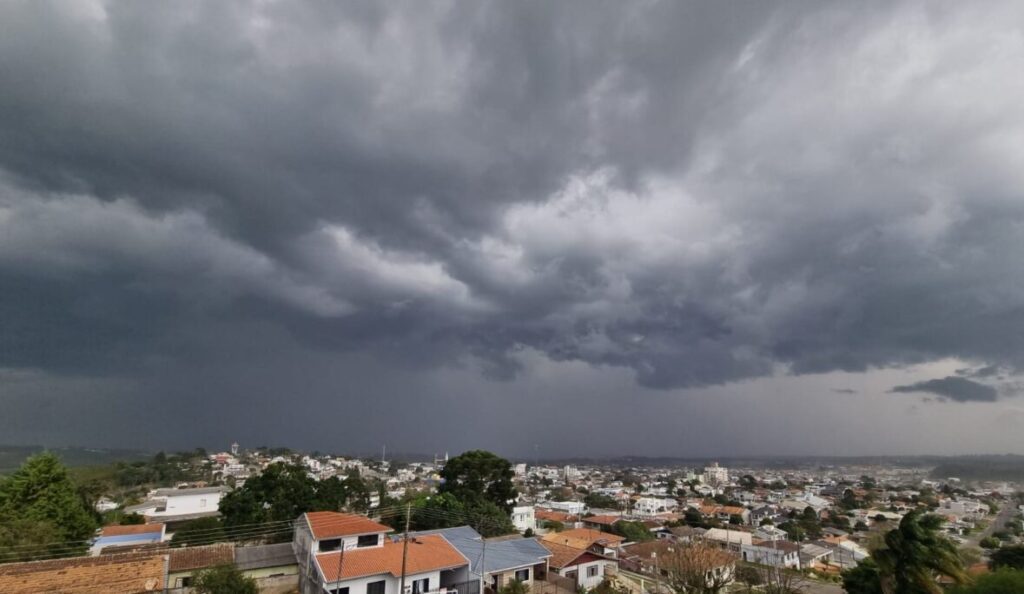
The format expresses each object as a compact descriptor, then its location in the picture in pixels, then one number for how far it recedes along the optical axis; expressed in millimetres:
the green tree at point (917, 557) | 18469
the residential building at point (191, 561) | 28641
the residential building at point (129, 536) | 42156
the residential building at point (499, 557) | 30078
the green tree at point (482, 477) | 49562
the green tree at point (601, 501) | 111531
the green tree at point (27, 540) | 28703
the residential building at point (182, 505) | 63003
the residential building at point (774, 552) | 53000
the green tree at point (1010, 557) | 34406
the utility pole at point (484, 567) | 28766
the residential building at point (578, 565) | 35312
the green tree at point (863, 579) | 24391
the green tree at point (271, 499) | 40875
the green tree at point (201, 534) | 41625
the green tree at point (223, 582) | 24109
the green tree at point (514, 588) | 27047
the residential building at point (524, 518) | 64550
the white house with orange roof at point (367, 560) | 26172
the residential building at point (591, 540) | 43216
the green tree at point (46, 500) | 33906
